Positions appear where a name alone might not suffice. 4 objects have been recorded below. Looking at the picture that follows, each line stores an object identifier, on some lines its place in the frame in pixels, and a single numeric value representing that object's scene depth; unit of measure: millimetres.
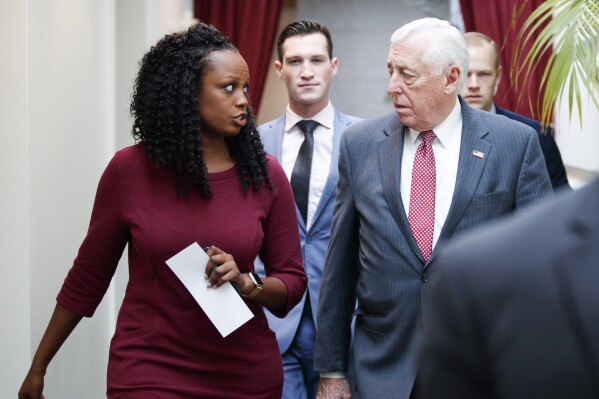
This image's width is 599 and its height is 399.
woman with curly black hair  2977
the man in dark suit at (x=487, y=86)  4766
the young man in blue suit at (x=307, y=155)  4238
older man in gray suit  3188
